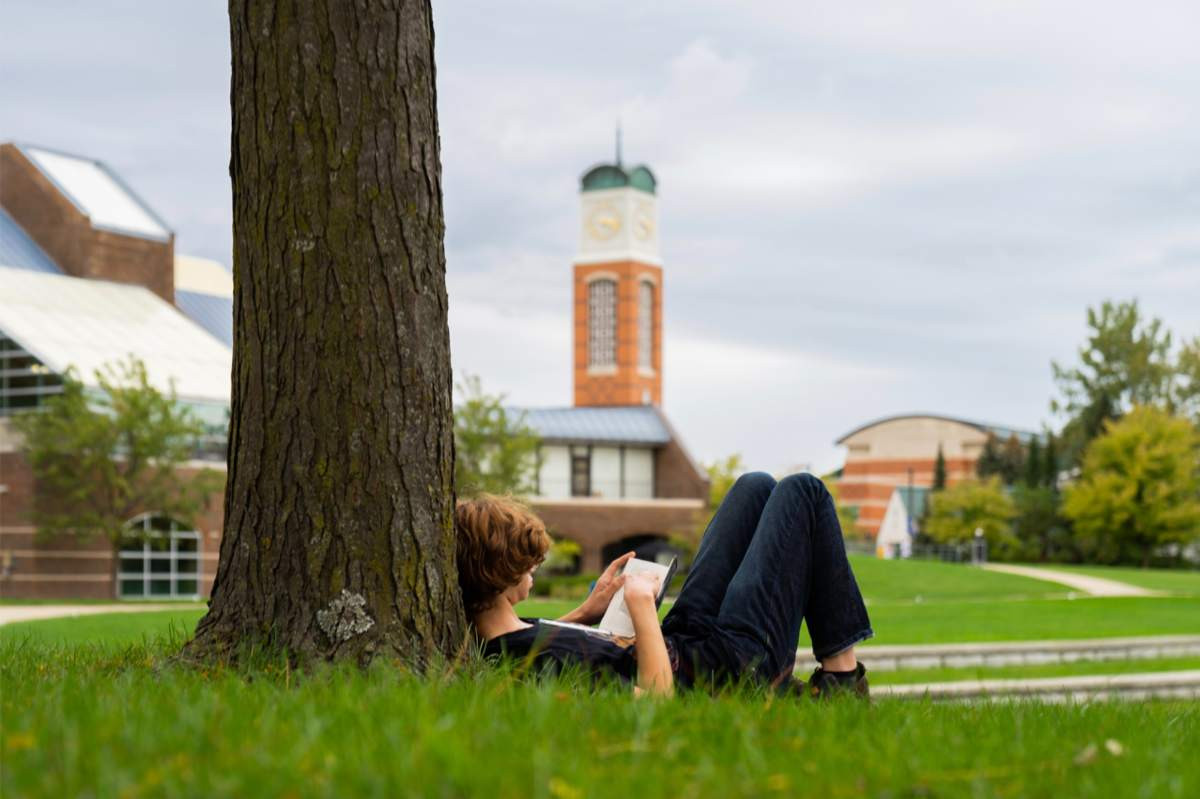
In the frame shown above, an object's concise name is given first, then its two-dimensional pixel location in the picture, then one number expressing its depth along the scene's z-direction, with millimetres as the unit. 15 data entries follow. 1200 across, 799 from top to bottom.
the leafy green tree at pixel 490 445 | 34688
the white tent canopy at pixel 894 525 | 45500
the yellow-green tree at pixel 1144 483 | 49312
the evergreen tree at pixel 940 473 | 74062
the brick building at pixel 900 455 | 82250
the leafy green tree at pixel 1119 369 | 61844
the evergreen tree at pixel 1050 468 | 63219
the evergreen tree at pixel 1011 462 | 70438
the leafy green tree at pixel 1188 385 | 62500
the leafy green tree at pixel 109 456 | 31125
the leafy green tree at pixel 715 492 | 44250
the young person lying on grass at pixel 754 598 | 4512
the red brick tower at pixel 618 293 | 81312
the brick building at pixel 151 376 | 33219
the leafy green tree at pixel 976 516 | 56750
